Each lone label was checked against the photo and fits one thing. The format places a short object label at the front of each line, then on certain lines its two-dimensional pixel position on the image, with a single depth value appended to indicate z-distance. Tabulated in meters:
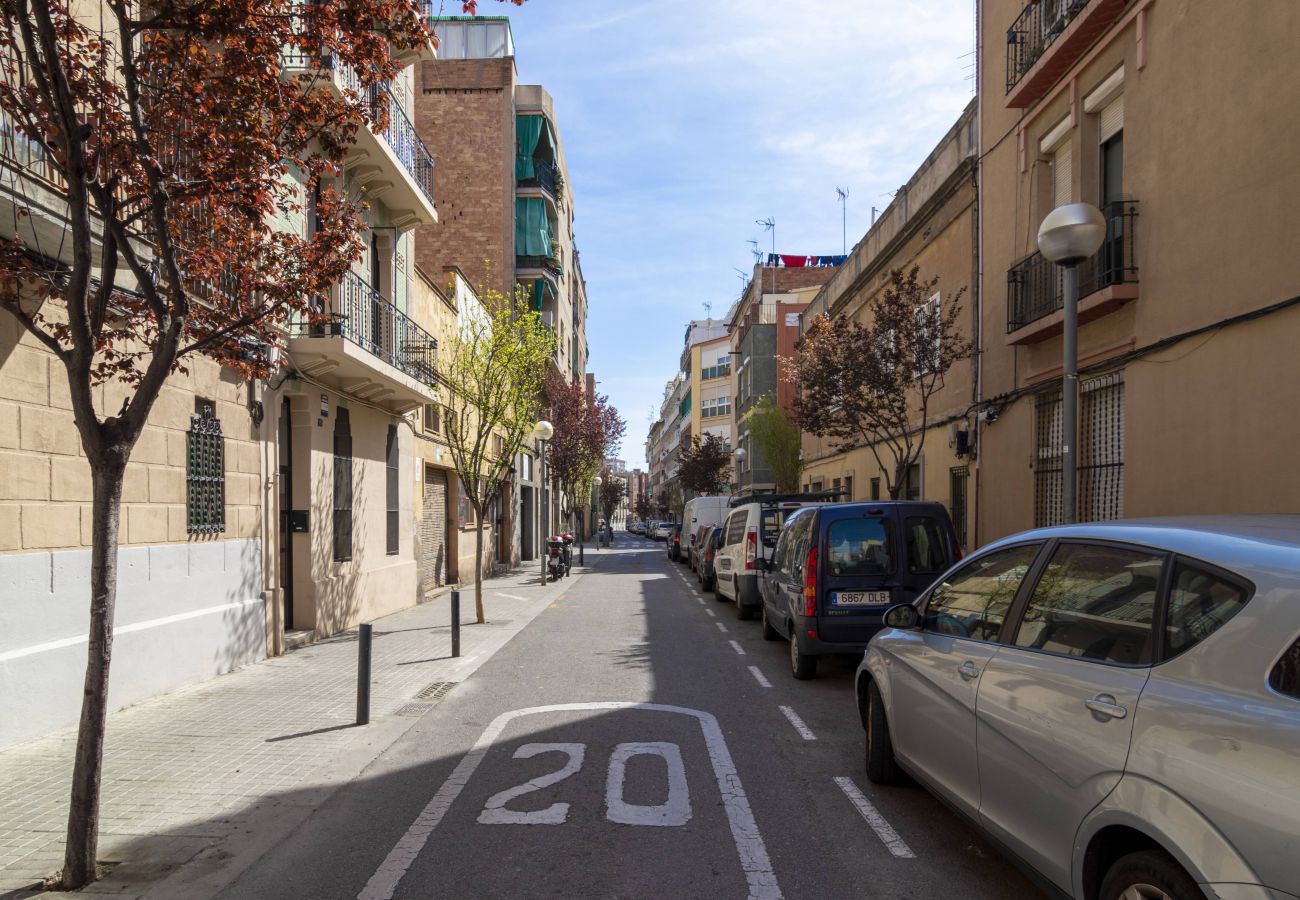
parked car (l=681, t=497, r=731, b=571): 26.11
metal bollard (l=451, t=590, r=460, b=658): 10.51
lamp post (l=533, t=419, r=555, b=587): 21.55
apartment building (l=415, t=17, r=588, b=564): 30.64
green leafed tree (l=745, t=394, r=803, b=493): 31.75
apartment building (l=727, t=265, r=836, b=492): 43.31
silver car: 2.32
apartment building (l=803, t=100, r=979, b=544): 15.13
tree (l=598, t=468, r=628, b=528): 78.75
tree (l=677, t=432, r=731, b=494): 51.16
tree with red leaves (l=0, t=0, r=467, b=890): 4.16
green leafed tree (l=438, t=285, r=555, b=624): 14.41
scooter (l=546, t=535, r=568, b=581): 23.75
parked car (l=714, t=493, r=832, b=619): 14.12
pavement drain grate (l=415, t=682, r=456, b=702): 8.41
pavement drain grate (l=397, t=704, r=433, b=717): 7.77
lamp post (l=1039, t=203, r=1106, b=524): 6.67
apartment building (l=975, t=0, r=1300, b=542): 7.71
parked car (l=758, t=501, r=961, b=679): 8.67
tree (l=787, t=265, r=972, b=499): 13.27
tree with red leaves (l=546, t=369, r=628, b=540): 37.16
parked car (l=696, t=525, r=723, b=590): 20.36
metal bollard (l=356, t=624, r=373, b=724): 7.12
